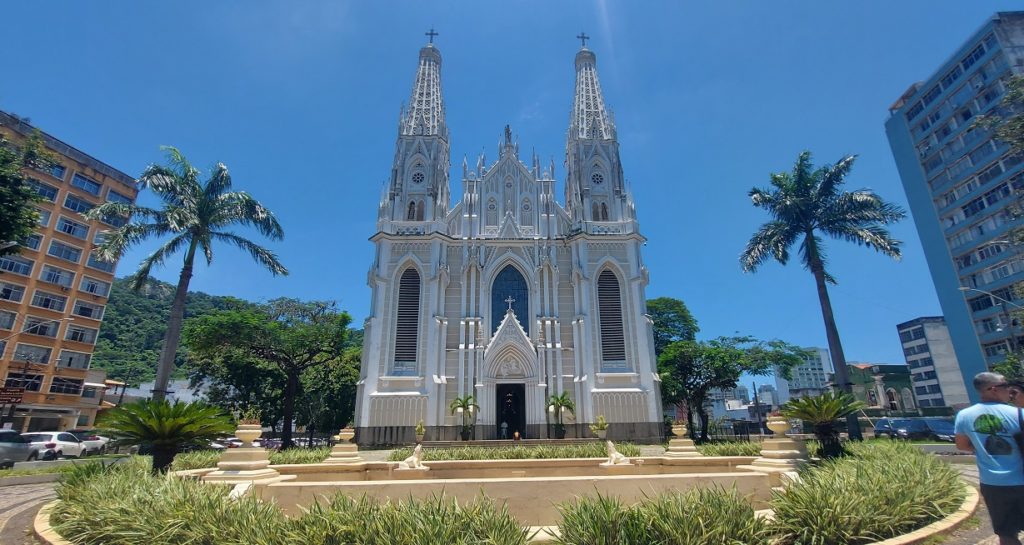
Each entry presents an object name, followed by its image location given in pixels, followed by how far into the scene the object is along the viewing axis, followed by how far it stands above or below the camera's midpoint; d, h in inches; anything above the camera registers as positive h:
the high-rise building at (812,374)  5369.1 +562.8
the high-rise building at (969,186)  1542.8 +764.4
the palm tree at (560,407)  1061.1 +41.8
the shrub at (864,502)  205.2 -33.6
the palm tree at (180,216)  746.8 +324.6
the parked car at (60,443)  857.3 -20.0
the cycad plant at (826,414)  448.5 +9.6
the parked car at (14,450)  763.4 -28.2
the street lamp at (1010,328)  1510.8 +278.5
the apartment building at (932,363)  2297.0 +293.1
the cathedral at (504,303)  1091.9 +287.6
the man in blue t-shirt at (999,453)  158.7 -9.1
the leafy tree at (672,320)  1701.5 +354.6
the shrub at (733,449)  510.7 -24.0
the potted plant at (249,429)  362.9 +0.3
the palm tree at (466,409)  1056.8 +39.1
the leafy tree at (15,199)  590.6 +269.0
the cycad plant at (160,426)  365.7 +2.8
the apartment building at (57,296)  1424.7 +396.6
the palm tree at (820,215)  847.7 +349.7
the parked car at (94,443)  978.7 -24.1
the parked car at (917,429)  1043.3 -9.6
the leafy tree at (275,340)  1090.1 +194.8
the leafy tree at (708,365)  1317.7 +157.7
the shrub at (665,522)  187.6 -35.8
